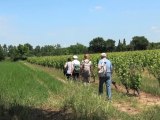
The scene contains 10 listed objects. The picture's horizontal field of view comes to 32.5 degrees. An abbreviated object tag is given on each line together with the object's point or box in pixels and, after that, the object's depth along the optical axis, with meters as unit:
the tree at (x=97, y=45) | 80.22
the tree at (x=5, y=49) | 105.46
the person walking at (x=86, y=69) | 11.81
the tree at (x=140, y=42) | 68.31
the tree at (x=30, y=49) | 97.21
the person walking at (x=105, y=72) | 10.12
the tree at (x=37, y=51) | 100.67
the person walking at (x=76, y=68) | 12.93
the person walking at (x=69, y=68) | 13.10
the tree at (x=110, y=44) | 78.71
